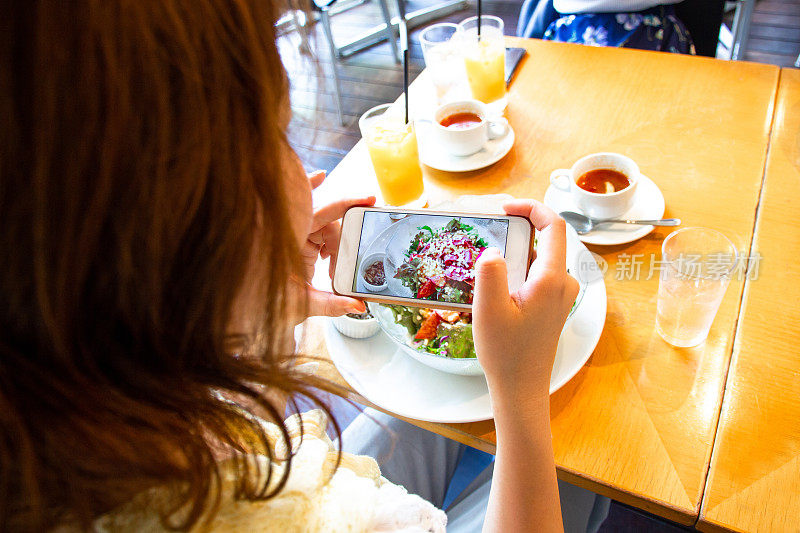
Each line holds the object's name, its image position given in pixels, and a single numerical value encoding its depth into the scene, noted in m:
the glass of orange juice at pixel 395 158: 1.06
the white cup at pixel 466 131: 1.14
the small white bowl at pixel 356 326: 0.86
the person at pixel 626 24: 1.61
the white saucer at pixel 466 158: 1.16
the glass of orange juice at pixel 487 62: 1.25
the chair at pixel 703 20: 1.64
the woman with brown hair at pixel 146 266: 0.34
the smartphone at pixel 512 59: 1.39
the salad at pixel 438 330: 0.78
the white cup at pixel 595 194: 0.94
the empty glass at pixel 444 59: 1.37
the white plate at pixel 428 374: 0.77
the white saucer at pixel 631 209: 0.95
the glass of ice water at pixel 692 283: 0.76
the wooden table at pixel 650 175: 0.70
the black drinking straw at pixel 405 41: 1.04
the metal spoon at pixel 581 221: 0.97
